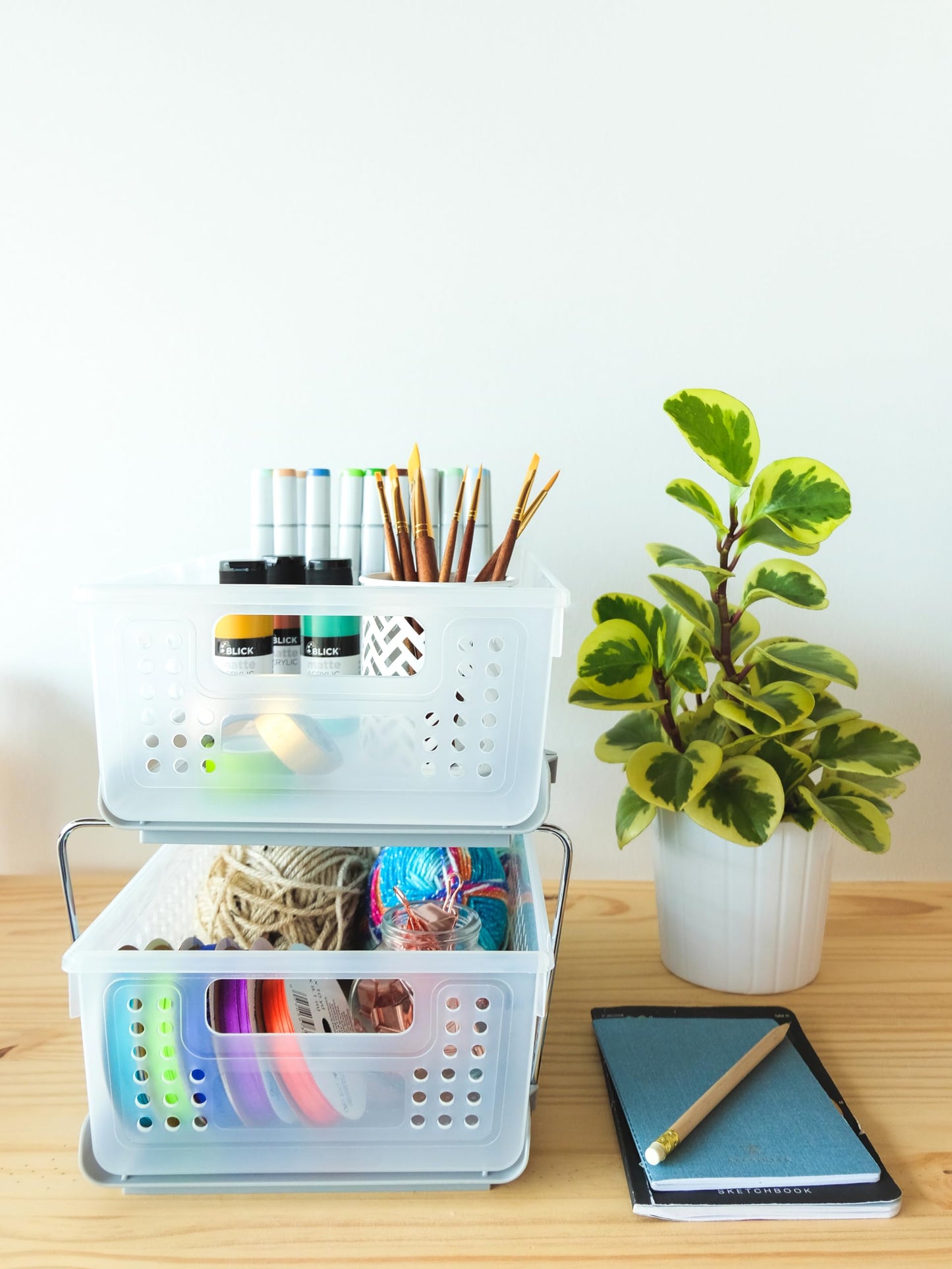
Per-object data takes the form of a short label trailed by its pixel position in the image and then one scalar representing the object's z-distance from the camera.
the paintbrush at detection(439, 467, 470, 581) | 0.63
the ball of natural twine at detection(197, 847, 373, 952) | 0.67
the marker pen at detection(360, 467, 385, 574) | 0.69
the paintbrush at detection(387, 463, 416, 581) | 0.63
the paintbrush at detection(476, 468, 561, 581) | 0.64
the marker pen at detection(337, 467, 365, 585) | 0.71
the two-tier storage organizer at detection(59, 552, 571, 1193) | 0.54
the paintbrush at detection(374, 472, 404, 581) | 0.63
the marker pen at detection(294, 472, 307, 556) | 0.69
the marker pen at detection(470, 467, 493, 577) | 0.72
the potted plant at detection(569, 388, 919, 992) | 0.68
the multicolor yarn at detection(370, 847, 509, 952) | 0.64
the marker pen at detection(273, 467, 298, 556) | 0.68
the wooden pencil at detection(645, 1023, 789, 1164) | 0.55
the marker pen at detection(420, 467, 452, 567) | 0.72
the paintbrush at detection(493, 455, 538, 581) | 0.62
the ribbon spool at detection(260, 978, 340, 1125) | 0.54
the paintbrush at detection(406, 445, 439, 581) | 0.62
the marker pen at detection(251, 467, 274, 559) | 0.70
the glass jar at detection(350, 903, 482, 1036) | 0.58
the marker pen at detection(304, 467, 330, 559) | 0.67
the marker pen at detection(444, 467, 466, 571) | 0.75
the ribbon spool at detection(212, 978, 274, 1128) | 0.54
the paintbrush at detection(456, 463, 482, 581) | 0.62
